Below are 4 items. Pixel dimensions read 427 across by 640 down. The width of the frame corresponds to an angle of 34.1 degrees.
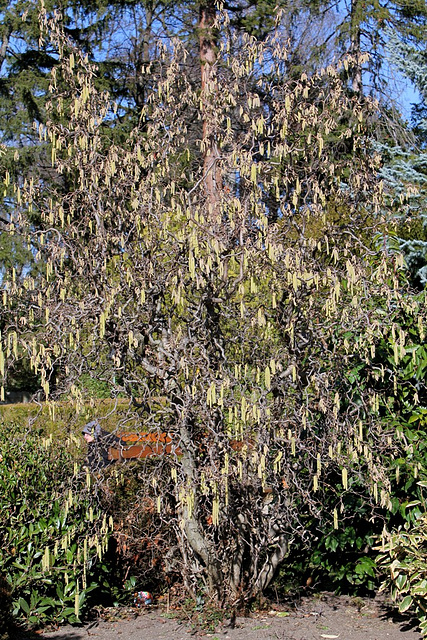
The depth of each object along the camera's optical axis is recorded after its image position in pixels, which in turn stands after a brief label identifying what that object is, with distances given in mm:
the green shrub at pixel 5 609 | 4148
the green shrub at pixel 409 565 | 4254
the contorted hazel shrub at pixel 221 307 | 4219
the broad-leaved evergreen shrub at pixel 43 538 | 4602
